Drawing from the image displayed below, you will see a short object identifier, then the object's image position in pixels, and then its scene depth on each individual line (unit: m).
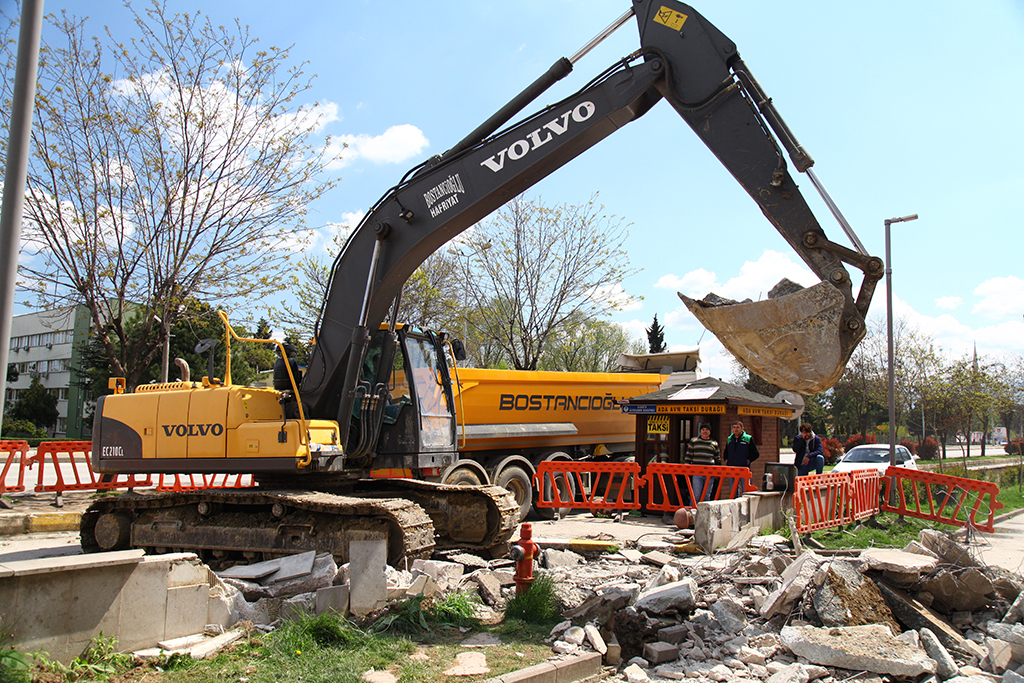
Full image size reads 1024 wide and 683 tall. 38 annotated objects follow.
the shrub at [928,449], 34.50
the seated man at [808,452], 12.65
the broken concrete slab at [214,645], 5.16
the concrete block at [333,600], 6.11
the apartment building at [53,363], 46.81
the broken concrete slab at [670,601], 6.18
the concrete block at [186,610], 5.38
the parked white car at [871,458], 18.42
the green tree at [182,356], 35.94
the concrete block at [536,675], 4.77
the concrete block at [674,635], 5.79
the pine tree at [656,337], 65.88
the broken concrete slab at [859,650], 5.14
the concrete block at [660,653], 5.58
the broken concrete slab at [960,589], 6.48
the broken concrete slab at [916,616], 5.90
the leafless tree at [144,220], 13.92
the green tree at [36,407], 40.91
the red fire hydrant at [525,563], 6.51
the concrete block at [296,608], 6.00
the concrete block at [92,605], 4.80
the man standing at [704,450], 11.86
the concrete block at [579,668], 5.09
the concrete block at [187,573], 5.50
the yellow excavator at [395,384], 6.63
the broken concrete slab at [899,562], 6.43
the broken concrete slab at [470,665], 4.99
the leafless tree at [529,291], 24.09
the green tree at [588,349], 28.42
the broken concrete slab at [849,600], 5.87
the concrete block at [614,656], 5.64
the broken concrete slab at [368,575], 6.27
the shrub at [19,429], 33.00
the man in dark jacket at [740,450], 11.63
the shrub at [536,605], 6.27
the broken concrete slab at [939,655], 5.22
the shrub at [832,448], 33.84
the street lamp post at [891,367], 16.48
